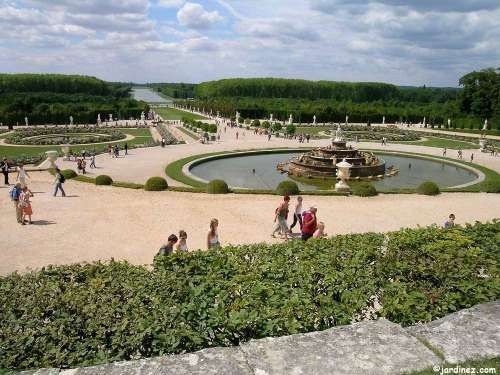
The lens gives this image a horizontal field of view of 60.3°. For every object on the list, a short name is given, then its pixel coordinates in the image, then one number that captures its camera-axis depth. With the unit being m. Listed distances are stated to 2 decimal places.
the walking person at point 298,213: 13.72
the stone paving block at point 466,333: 4.34
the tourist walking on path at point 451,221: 12.76
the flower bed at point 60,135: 42.75
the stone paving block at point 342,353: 4.02
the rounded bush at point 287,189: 20.91
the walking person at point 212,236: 10.37
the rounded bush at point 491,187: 21.88
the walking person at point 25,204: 14.57
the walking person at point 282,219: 13.24
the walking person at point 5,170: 22.00
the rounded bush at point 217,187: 20.67
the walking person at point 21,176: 19.99
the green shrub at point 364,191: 20.59
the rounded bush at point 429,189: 20.94
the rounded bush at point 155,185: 20.94
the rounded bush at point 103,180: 22.34
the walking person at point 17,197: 14.79
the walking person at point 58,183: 19.27
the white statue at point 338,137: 33.72
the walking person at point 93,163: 28.87
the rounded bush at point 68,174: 23.70
